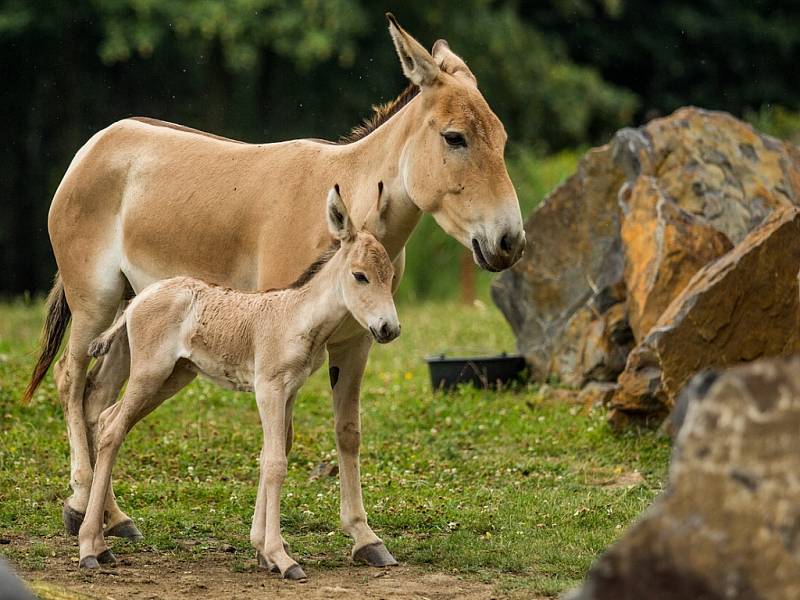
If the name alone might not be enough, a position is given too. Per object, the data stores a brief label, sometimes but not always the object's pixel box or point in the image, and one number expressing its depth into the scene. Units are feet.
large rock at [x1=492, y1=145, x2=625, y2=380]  71.36
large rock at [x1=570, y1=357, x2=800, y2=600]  20.61
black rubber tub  70.28
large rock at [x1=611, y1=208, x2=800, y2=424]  55.88
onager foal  38.99
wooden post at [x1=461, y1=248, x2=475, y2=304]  119.75
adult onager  39.91
